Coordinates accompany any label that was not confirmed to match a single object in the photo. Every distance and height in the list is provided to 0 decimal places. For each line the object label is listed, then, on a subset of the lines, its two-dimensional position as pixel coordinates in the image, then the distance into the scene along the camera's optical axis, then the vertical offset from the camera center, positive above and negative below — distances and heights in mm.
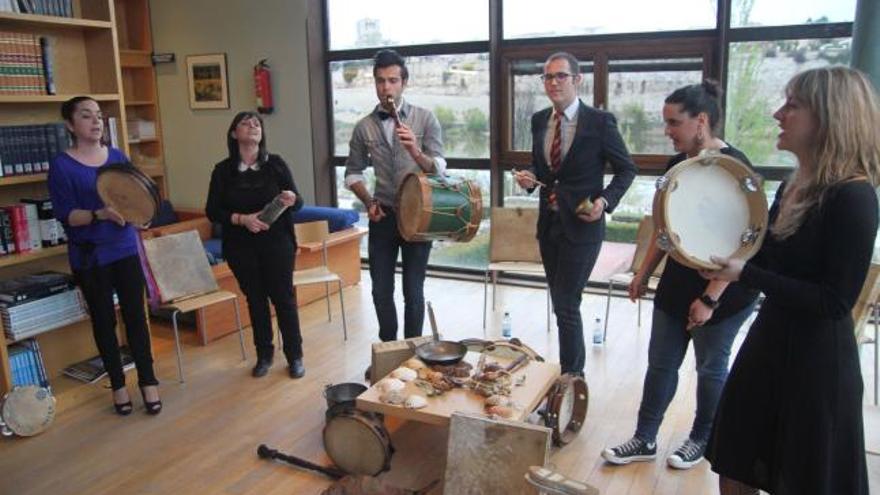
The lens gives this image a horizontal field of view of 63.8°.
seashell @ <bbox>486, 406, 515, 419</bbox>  2592 -1077
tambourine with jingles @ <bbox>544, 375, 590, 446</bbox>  2936 -1242
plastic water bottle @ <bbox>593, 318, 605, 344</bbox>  4320 -1345
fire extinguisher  6230 +302
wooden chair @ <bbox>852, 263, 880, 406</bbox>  2988 -816
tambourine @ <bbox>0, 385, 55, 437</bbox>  3268 -1314
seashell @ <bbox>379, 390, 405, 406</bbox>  2697 -1064
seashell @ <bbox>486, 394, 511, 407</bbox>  2664 -1069
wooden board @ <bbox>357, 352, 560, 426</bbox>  2629 -1086
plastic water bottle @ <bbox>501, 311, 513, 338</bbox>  4496 -1345
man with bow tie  3367 -235
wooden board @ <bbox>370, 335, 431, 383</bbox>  3246 -1082
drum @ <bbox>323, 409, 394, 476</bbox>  2734 -1258
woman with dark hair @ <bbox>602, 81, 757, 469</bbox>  2404 -726
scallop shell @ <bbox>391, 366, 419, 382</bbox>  2903 -1050
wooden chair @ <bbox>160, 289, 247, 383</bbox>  3850 -994
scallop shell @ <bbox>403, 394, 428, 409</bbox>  2656 -1064
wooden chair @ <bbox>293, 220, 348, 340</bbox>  4406 -789
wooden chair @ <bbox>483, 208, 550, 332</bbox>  4590 -803
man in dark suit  3121 -282
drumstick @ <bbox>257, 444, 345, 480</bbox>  2869 -1410
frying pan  3057 -1033
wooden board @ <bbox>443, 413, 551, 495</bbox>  2391 -1155
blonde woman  1625 -459
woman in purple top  3193 -565
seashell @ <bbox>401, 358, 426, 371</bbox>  3018 -1047
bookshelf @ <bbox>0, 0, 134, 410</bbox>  3602 +141
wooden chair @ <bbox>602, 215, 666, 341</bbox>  4289 -883
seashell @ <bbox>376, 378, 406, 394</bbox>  2804 -1056
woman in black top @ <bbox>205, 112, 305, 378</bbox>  3561 -468
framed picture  6555 +372
